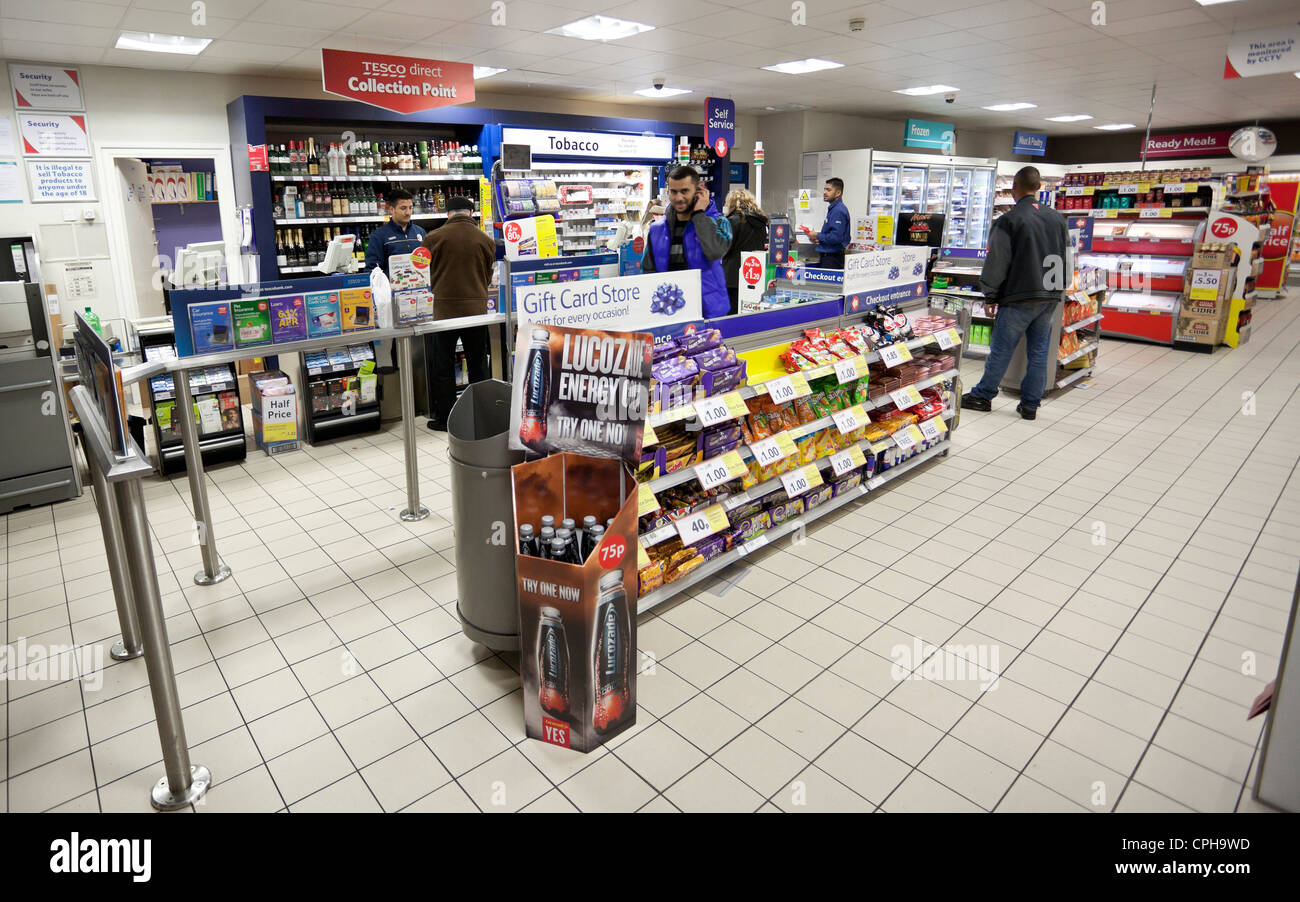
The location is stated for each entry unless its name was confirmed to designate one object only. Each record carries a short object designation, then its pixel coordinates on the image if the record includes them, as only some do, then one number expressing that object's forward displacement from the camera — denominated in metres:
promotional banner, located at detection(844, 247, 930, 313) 4.76
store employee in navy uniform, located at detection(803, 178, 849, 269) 9.40
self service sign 9.41
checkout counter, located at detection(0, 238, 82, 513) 4.66
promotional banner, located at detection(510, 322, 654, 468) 2.50
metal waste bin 2.81
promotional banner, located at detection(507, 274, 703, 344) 2.95
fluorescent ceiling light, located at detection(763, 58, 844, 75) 8.72
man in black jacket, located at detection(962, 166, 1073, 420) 6.43
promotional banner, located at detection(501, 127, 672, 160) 9.76
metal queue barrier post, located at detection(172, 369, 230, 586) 3.68
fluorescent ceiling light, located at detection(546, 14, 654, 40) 6.67
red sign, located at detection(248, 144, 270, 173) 7.53
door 7.77
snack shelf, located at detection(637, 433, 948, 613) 3.47
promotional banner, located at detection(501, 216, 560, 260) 7.15
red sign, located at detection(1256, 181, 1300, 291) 14.96
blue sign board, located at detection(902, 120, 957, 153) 12.92
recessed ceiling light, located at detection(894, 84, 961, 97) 10.67
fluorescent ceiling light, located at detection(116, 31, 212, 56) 6.33
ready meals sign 16.30
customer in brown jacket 6.21
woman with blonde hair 6.67
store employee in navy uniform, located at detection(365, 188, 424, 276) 6.60
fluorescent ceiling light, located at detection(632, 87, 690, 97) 10.67
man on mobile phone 4.94
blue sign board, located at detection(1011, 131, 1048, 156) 15.23
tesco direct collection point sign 5.14
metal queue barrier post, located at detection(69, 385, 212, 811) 2.21
